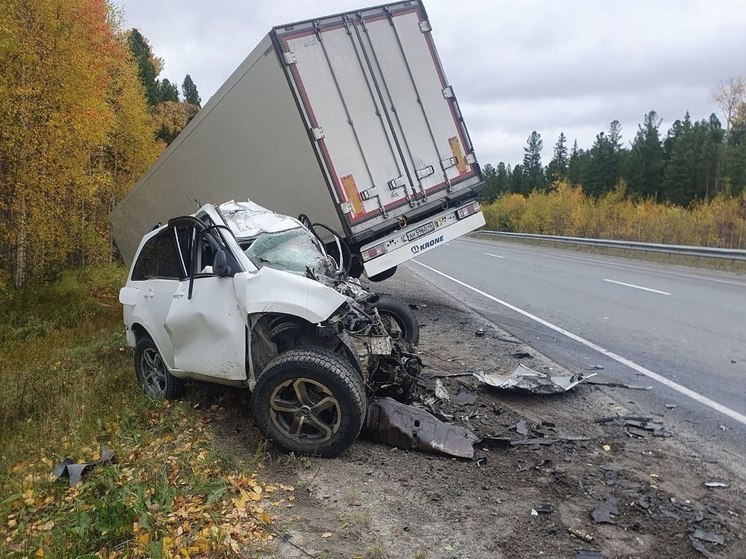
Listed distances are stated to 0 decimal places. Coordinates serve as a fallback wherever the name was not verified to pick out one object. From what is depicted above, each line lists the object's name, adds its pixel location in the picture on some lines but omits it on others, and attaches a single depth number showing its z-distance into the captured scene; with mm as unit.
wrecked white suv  4055
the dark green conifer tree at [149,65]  38750
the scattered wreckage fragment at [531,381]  5477
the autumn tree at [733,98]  47250
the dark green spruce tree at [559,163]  84250
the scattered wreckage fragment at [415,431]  4238
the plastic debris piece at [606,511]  3270
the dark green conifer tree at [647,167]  59000
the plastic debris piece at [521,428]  4609
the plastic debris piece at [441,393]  5327
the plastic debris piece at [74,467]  3876
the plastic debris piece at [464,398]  5305
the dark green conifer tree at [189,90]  55719
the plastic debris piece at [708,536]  3037
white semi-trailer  7344
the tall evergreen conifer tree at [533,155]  108750
